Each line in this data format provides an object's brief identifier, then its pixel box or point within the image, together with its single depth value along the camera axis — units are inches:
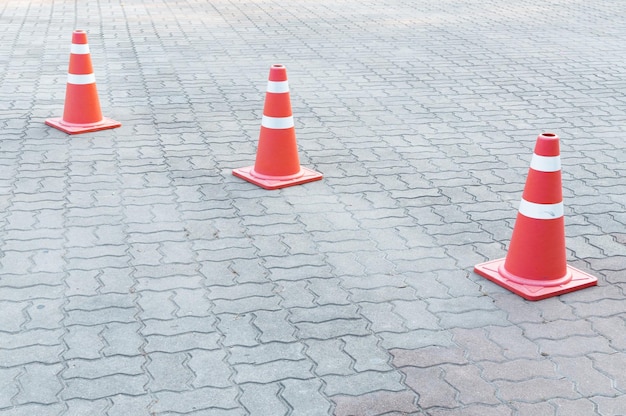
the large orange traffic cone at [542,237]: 189.5
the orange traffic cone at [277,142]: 257.4
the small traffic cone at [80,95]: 315.0
